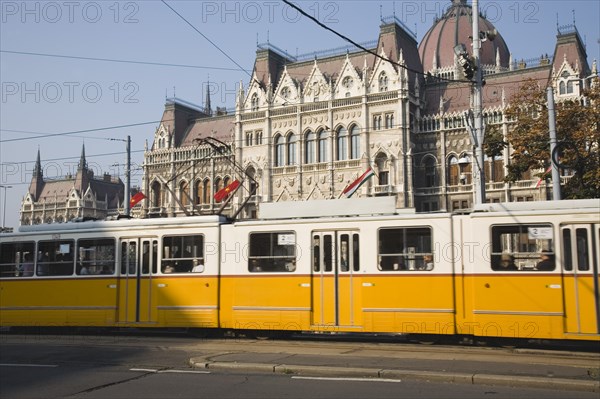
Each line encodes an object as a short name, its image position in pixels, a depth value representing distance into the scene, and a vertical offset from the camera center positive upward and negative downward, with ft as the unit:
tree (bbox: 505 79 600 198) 81.00 +15.24
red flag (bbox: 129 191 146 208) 121.90 +11.08
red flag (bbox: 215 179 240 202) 132.81 +13.99
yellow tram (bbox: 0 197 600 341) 42.27 -1.38
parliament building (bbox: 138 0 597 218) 181.57 +38.38
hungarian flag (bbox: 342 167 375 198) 118.05 +14.39
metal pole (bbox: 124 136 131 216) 104.56 +12.98
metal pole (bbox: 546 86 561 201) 64.34 +12.39
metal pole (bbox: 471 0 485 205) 65.36 +14.27
